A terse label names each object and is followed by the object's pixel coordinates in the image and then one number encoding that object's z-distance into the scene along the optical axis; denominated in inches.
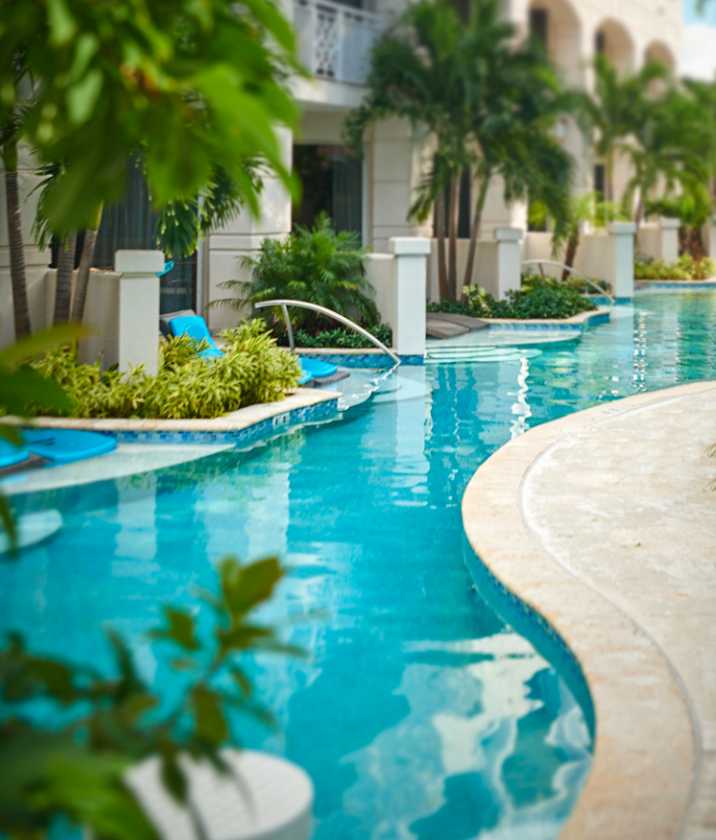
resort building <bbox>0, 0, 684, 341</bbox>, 693.3
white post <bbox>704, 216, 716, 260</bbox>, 1533.7
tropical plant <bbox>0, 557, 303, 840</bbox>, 66.2
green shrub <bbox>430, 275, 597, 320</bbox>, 875.4
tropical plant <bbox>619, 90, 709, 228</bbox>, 1291.8
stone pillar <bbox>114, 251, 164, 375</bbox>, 451.2
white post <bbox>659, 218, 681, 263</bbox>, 1385.3
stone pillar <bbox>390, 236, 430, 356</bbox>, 653.9
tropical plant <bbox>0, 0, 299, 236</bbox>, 75.4
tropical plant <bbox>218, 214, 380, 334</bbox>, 677.9
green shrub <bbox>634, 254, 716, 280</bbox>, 1344.7
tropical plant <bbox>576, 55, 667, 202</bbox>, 1252.5
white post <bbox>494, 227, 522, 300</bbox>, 946.1
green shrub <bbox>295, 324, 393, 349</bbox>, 658.2
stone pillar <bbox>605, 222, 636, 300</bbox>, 1121.4
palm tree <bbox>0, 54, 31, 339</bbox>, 441.1
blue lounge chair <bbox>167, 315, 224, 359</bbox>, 530.3
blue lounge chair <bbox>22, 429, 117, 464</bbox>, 369.4
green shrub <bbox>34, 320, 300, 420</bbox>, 426.0
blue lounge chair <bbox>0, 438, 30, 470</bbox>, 345.7
